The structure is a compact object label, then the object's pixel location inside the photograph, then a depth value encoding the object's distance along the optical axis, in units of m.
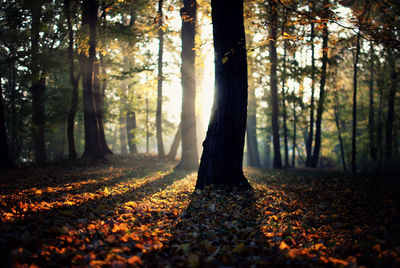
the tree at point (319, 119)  15.42
